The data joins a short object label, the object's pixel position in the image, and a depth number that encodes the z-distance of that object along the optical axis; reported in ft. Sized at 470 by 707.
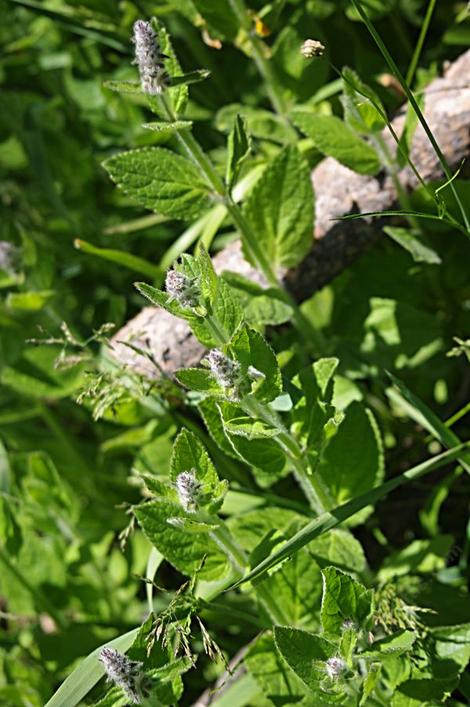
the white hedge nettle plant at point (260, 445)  3.09
